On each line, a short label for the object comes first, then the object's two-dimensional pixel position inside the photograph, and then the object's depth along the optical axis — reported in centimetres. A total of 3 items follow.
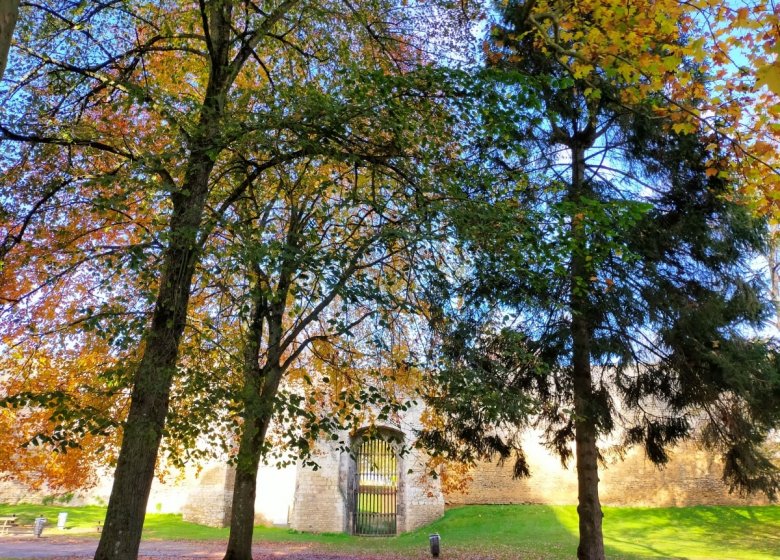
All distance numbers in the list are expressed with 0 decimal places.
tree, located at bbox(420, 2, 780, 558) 740
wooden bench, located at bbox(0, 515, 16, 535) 1582
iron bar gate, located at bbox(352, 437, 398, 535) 1672
